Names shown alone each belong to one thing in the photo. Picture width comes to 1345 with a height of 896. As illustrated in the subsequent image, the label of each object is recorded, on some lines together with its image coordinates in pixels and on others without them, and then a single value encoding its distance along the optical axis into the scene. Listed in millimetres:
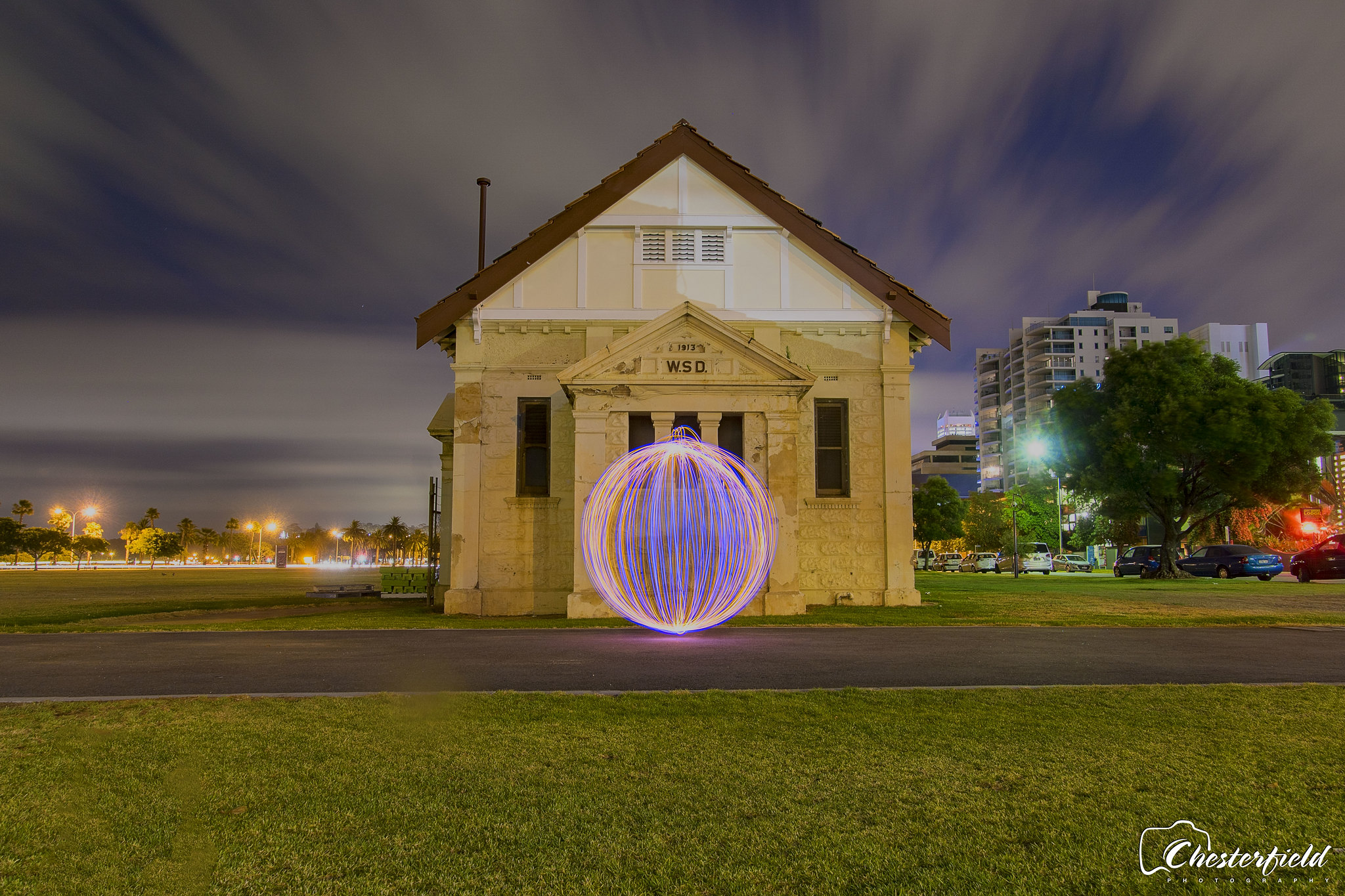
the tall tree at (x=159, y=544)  147000
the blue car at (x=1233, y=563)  37812
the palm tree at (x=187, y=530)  186000
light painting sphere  15898
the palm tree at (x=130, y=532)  172125
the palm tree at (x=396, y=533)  173125
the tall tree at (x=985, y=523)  106688
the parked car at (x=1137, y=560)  46247
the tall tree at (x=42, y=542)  106562
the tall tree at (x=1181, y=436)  37500
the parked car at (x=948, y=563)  79938
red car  33906
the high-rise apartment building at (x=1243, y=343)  178000
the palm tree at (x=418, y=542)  183125
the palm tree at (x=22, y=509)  132625
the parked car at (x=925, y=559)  84000
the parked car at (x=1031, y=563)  63344
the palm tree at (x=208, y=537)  191125
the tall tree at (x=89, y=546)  137925
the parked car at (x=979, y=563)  67312
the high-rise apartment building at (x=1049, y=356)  168250
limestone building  21984
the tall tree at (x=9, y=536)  99375
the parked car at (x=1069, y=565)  70188
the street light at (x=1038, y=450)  50672
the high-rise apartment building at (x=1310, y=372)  162750
